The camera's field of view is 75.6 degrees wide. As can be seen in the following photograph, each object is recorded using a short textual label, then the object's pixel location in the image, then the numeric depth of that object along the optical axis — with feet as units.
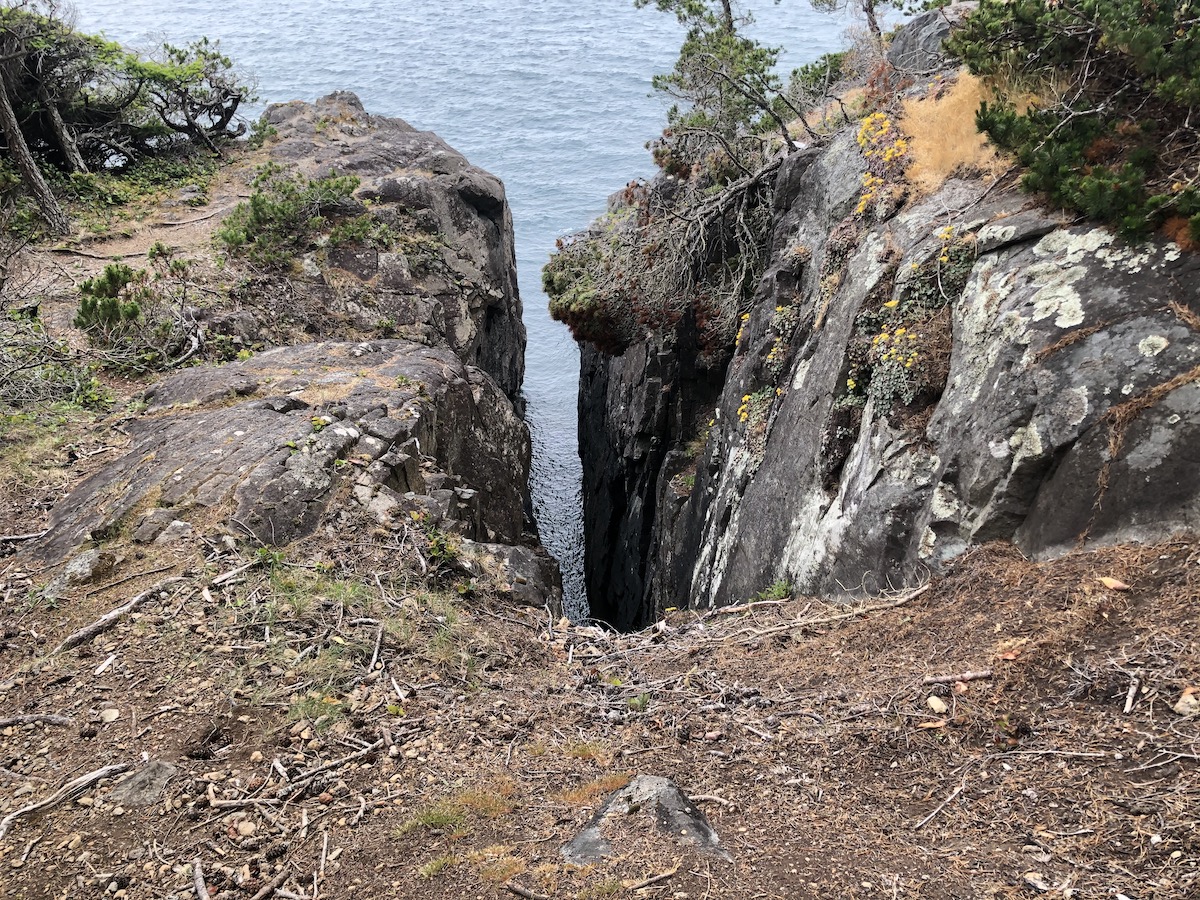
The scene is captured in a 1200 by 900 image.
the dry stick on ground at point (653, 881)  12.81
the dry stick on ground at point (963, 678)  17.16
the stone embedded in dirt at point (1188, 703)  14.05
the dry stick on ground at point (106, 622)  21.13
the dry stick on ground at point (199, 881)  13.92
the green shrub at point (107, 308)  40.83
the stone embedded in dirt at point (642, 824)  13.89
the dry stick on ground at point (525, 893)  12.89
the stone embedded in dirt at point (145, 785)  16.08
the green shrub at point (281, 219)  55.11
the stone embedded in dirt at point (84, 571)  23.73
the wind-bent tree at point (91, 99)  58.95
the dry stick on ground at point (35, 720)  18.47
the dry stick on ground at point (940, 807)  14.29
